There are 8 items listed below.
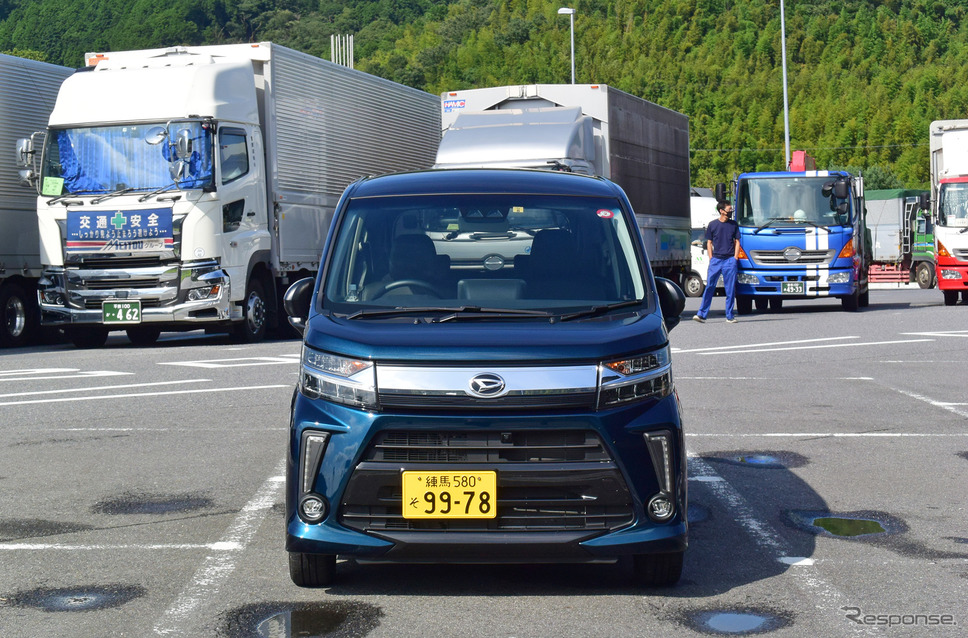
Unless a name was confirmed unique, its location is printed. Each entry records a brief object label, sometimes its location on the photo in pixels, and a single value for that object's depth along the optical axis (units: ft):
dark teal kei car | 16.34
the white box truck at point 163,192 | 56.29
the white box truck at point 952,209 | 85.92
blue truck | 79.56
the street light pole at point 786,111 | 158.91
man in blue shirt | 69.26
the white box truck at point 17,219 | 61.98
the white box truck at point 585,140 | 61.87
